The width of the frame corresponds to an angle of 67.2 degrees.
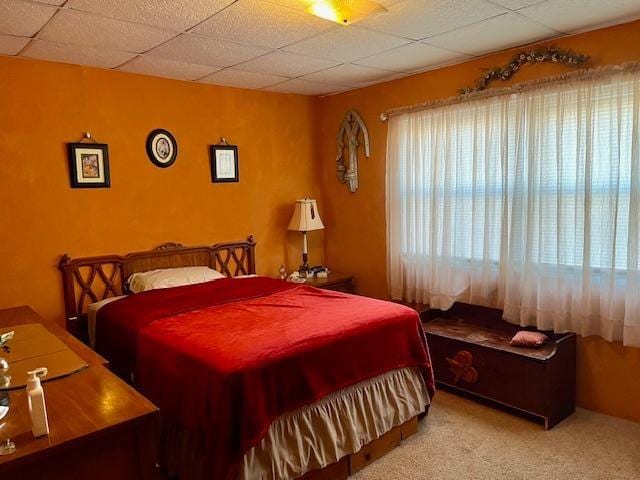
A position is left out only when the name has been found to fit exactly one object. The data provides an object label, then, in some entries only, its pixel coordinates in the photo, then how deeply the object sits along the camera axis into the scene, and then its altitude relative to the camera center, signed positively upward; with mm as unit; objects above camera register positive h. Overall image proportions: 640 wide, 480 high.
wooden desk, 1350 -677
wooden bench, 2902 -1128
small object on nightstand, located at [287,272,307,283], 4279 -745
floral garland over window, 2938 +814
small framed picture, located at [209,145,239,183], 4051 +290
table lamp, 4379 -227
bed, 2076 -860
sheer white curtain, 2814 -100
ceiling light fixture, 2270 +889
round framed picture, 3682 +396
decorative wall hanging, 4363 +464
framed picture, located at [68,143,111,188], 3324 +252
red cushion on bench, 3040 -952
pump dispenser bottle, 1366 -587
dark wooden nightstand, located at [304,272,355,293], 4207 -775
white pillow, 3441 -583
